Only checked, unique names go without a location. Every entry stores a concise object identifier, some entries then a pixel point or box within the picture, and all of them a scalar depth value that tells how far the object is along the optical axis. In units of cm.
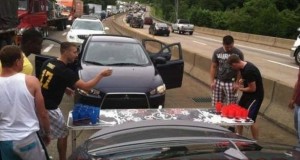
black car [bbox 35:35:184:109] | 794
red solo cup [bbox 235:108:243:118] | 604
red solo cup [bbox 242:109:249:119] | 607
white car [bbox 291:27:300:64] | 2120
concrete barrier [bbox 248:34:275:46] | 4147
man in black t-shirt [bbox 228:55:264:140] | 657
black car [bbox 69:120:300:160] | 256
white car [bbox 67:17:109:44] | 1989
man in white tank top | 399
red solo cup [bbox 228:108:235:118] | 607
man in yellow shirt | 530
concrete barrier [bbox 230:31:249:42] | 4893
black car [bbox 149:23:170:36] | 5122
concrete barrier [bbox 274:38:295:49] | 3715
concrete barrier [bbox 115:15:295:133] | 870
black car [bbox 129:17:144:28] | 7038
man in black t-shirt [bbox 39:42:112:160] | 529
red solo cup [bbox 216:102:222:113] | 640
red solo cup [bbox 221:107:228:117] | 613
